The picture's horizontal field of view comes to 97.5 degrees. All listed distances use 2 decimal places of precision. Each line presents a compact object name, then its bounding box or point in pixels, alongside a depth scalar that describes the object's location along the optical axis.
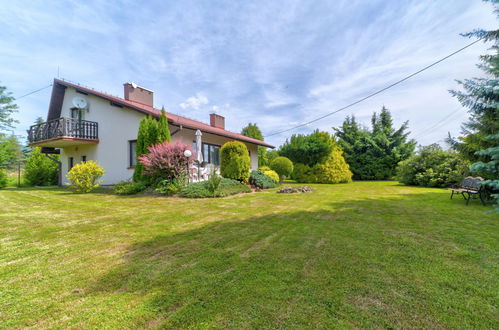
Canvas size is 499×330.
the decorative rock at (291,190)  10.80
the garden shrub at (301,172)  20.56
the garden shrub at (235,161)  11.88
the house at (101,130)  12.36
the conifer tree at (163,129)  10.52
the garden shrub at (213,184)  9.36
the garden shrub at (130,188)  9.82
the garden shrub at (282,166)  17.27
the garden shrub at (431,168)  13.45
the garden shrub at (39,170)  16.27
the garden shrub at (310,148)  19.88
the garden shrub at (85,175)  10.47
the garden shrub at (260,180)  13.05
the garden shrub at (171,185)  9.34
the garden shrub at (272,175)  15.07
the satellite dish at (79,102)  13.18
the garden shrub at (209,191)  8.97
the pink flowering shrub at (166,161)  9.47
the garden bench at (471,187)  7.22
